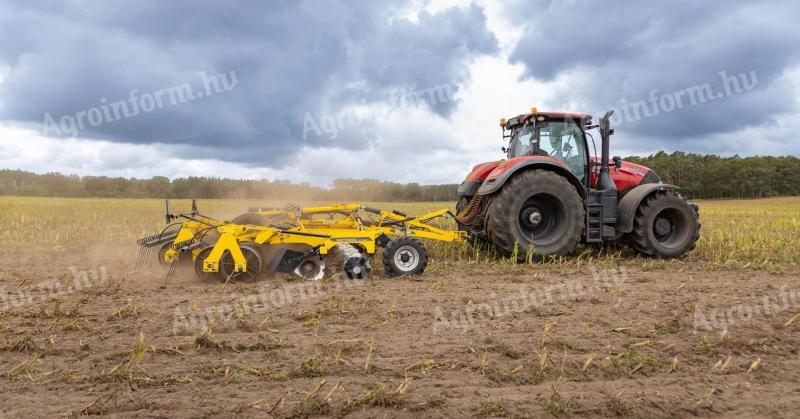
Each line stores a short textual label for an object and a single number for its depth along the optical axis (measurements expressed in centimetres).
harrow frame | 612
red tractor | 759
